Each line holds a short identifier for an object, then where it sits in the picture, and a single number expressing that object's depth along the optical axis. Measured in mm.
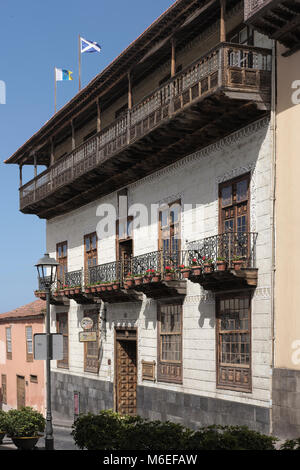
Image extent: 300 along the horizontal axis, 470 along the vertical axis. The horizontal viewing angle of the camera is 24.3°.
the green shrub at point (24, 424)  17672
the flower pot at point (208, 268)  19000
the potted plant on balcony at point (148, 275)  22500
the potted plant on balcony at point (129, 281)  23919
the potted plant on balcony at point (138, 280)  23194
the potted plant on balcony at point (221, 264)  18453
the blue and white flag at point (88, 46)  32031
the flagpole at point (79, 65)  33753
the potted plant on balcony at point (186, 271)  19894
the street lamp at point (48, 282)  16766
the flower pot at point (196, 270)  19422
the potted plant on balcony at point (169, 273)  21881
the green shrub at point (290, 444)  10109
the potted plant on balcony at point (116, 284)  25734
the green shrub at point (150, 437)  11008
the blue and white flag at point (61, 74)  34594
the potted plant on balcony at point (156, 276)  22172
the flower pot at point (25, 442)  17594
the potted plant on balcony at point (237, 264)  18250
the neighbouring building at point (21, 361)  37281
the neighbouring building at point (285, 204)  16891
